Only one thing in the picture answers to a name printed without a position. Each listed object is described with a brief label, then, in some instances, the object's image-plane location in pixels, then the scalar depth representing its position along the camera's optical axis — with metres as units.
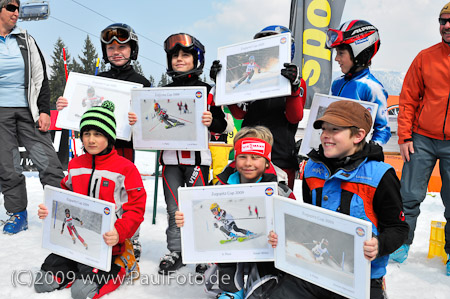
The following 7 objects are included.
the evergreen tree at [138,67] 66.72
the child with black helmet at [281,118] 2.80
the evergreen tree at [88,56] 58.82
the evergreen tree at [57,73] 52.50
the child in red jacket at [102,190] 2.52
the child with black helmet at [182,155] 3.05
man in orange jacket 3.15
